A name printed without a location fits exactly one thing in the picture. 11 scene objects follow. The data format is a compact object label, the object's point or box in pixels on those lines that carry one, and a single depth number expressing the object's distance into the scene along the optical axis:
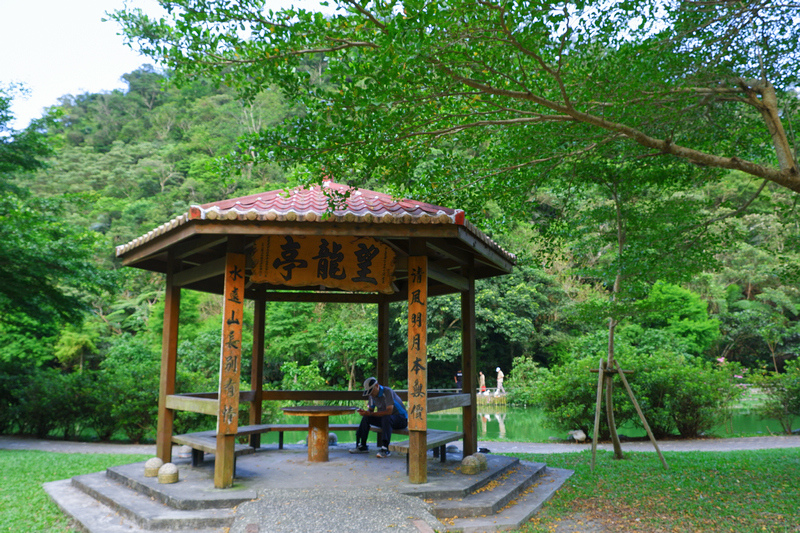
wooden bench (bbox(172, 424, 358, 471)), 5.59
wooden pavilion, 5.12
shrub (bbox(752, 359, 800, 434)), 11.44
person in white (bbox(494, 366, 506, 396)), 20.70
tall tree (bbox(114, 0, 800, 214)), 4.48
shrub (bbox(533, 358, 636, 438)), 10.87
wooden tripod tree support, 7.47
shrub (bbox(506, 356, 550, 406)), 20.56
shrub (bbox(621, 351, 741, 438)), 10.73
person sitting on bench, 6.80
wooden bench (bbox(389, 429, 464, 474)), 5.73
